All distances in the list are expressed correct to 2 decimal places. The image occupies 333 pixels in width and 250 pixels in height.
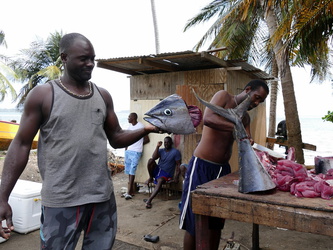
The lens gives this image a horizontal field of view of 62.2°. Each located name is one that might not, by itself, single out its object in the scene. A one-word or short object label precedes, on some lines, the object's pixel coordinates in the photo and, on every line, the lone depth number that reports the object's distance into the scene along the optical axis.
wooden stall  5.36
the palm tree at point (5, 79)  17.09
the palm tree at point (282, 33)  5.78
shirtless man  2.73
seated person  5.79
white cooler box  3.86
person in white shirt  6.33
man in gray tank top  1.56
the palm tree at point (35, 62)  18.61
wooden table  1.58
